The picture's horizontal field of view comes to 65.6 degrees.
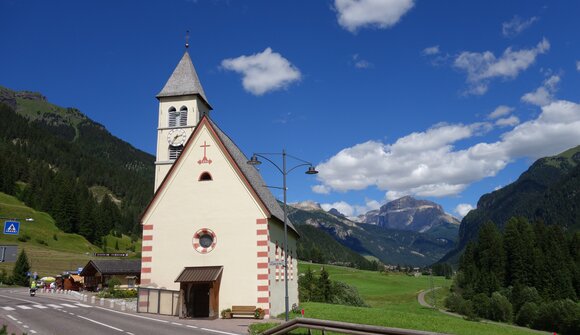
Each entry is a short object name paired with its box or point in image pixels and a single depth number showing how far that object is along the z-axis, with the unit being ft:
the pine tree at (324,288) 243.09
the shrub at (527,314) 308.21
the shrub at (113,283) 192.95
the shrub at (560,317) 267.59
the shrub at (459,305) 353.10
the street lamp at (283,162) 84.89
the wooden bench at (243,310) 88.74
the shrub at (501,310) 331.36
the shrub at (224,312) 89.04
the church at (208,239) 91.66
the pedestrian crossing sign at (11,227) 93.50
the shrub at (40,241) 408.67
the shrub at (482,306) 345.35
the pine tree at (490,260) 416.46
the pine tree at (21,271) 283.38
